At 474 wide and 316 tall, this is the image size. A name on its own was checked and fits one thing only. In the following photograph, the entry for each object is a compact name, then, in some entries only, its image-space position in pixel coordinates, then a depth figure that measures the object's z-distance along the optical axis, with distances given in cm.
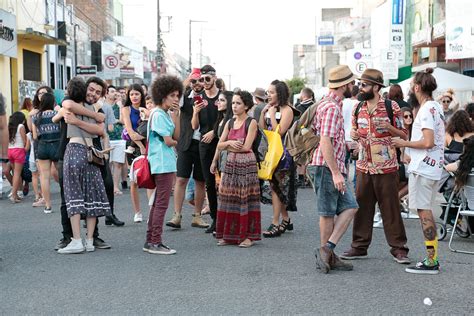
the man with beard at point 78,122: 793
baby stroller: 891
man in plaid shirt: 680
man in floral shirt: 729
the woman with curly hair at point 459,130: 948
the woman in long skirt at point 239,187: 844
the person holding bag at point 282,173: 905
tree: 8881
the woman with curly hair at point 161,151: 798
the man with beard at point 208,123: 933
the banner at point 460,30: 2439
